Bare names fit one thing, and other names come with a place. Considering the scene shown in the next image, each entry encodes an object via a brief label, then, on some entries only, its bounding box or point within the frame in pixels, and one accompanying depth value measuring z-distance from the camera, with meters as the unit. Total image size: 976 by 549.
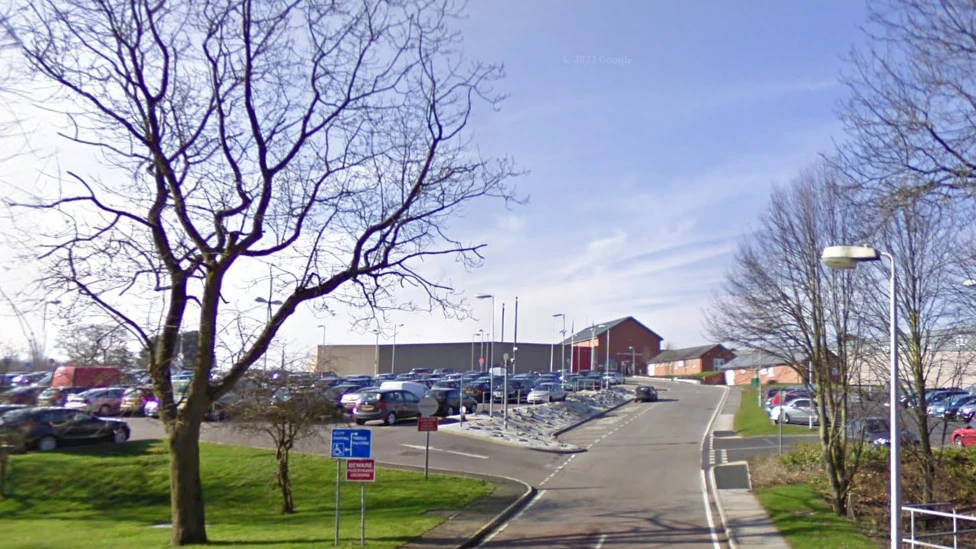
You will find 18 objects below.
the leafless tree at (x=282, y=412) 21.89
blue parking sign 15.84
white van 45.67
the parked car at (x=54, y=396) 20.53
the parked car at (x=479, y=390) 54.97
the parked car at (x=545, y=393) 60.31
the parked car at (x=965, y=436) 34.00
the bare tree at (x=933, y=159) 11.58
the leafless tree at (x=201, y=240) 15.06
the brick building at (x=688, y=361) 120.19
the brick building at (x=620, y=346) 131.21
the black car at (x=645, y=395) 68.12
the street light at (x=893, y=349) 11.83
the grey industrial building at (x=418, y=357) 104.00
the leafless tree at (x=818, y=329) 23.12
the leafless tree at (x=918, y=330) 23.03
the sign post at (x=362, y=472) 15.48
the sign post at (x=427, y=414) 25.05
